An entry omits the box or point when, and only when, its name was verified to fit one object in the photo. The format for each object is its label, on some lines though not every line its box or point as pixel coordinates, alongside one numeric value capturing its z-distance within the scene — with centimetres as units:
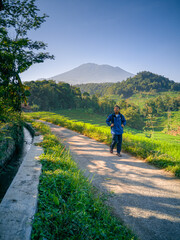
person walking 530
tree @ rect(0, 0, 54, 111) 634
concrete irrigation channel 150
